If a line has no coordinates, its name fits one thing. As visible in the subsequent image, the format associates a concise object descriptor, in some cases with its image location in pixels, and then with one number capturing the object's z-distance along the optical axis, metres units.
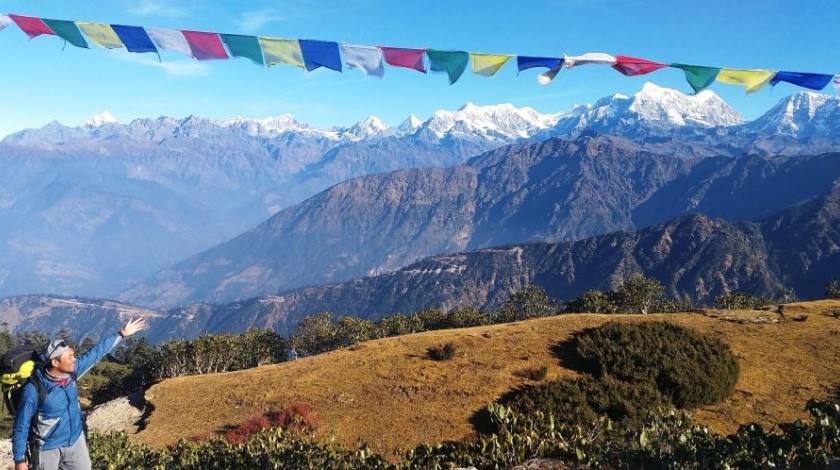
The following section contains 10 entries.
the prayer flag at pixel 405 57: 15.43
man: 10.19
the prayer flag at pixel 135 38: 15.11
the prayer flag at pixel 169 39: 15.08
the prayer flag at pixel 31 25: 15.32
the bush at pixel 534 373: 29.22
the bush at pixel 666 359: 25.86
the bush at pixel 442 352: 33.28
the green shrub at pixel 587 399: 23.39
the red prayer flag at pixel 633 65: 15.66
